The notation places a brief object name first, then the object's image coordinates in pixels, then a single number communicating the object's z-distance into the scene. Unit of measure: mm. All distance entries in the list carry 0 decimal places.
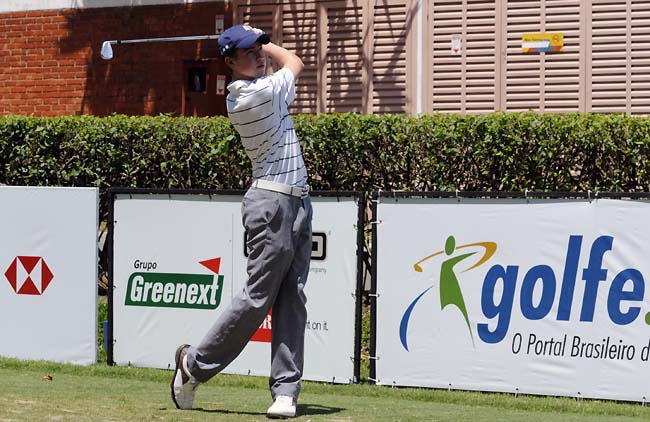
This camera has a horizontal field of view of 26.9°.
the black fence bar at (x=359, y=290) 9438
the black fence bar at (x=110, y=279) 10211
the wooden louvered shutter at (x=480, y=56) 16594
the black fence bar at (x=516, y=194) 8797
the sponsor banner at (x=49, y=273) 10328
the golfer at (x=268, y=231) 6922
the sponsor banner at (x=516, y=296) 8766
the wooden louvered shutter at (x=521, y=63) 16344
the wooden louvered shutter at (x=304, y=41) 17531
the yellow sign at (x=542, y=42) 16172
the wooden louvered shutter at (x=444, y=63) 16781
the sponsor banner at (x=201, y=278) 9523
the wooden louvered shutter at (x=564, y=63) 16141
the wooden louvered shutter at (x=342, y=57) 17312
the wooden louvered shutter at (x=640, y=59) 15852
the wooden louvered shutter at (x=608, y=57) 15961
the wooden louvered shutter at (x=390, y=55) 17062
